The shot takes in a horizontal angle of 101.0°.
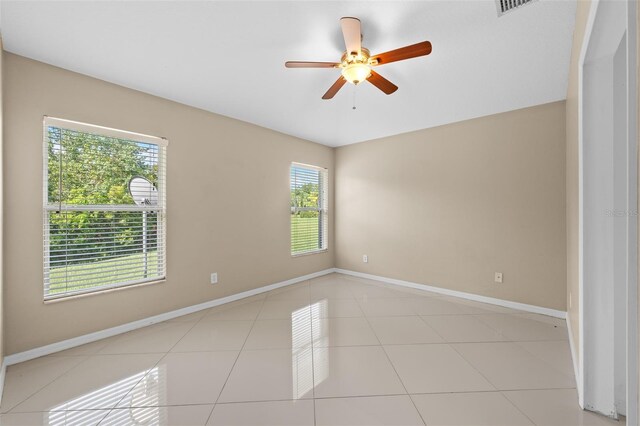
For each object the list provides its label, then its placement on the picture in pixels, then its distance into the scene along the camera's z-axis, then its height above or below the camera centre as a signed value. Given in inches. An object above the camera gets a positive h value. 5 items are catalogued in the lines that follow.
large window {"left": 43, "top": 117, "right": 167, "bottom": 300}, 89.6 +2.4
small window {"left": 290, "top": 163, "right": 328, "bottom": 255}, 175.3 +3.0
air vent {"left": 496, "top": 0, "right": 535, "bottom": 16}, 63.2 +50.4
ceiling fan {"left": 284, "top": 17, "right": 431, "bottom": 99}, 65.5 +42.2
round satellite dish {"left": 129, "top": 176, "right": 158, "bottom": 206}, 107.4 +9.4
